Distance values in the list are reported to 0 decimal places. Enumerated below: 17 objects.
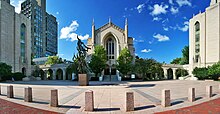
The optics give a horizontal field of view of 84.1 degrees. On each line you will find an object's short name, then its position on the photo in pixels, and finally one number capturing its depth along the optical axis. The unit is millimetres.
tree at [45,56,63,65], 47926
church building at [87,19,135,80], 36505
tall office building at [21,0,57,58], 69630
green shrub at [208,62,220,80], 24279
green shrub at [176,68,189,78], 39334
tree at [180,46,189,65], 47177
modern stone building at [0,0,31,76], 31177
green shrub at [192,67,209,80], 27225
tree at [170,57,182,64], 54159
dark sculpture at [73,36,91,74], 16225
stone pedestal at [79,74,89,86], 15546
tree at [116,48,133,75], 31092
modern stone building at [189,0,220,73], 30882
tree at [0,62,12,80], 24806
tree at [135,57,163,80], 30484
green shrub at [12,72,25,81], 28288
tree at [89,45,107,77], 30430
